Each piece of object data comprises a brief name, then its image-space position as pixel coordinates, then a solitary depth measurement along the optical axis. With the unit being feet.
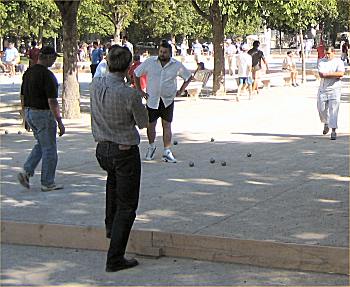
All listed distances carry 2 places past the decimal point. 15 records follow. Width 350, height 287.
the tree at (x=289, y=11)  72.69
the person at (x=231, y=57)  121.29
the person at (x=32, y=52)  57.41
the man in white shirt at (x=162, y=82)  35.91
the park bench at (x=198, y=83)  76.02
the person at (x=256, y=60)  75.94
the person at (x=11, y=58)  127.85
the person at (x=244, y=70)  71.82
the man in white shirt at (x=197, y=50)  143.37
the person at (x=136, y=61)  60.80
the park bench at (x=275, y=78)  89.20
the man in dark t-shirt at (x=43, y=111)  29.96
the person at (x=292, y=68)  92.02
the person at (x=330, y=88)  42.83
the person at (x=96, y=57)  80.84
